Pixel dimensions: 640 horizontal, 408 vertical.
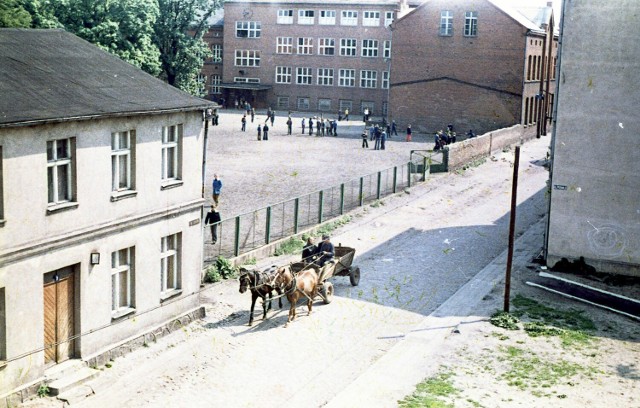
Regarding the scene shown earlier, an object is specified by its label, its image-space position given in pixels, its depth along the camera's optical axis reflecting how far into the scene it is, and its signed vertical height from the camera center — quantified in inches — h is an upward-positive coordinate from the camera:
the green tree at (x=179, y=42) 2893.7 +108.2
